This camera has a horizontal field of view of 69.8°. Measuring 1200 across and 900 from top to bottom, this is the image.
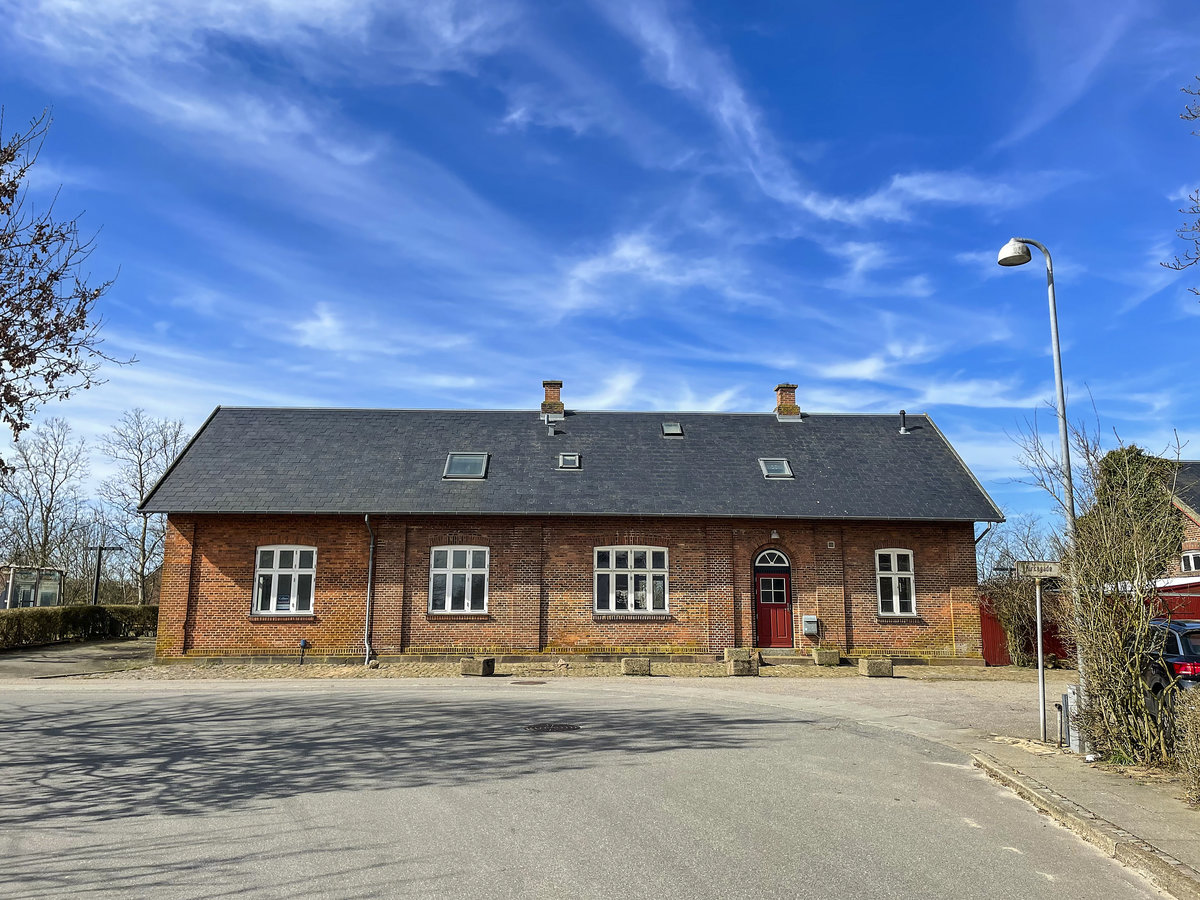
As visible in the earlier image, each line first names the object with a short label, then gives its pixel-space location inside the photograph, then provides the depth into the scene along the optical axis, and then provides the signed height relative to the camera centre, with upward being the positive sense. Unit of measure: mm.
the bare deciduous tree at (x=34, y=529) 42531 +3331
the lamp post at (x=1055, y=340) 10633 +3373
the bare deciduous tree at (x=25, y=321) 7785 +2514
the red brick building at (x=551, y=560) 22422 +950
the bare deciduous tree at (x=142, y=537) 42188 +2861
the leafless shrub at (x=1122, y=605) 9391 -91
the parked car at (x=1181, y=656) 11672 -835
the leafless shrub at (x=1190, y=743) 7426 -1267
